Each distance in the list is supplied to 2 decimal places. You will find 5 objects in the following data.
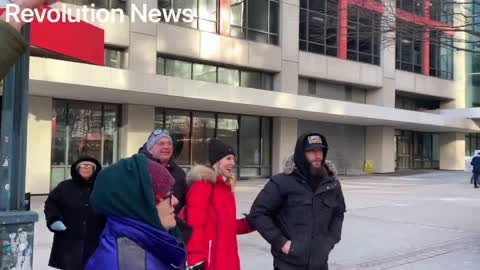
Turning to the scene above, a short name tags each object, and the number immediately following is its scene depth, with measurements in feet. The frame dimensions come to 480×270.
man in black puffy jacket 13.03
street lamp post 9.92
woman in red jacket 13.12
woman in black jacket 15.81
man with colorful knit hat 14.06
